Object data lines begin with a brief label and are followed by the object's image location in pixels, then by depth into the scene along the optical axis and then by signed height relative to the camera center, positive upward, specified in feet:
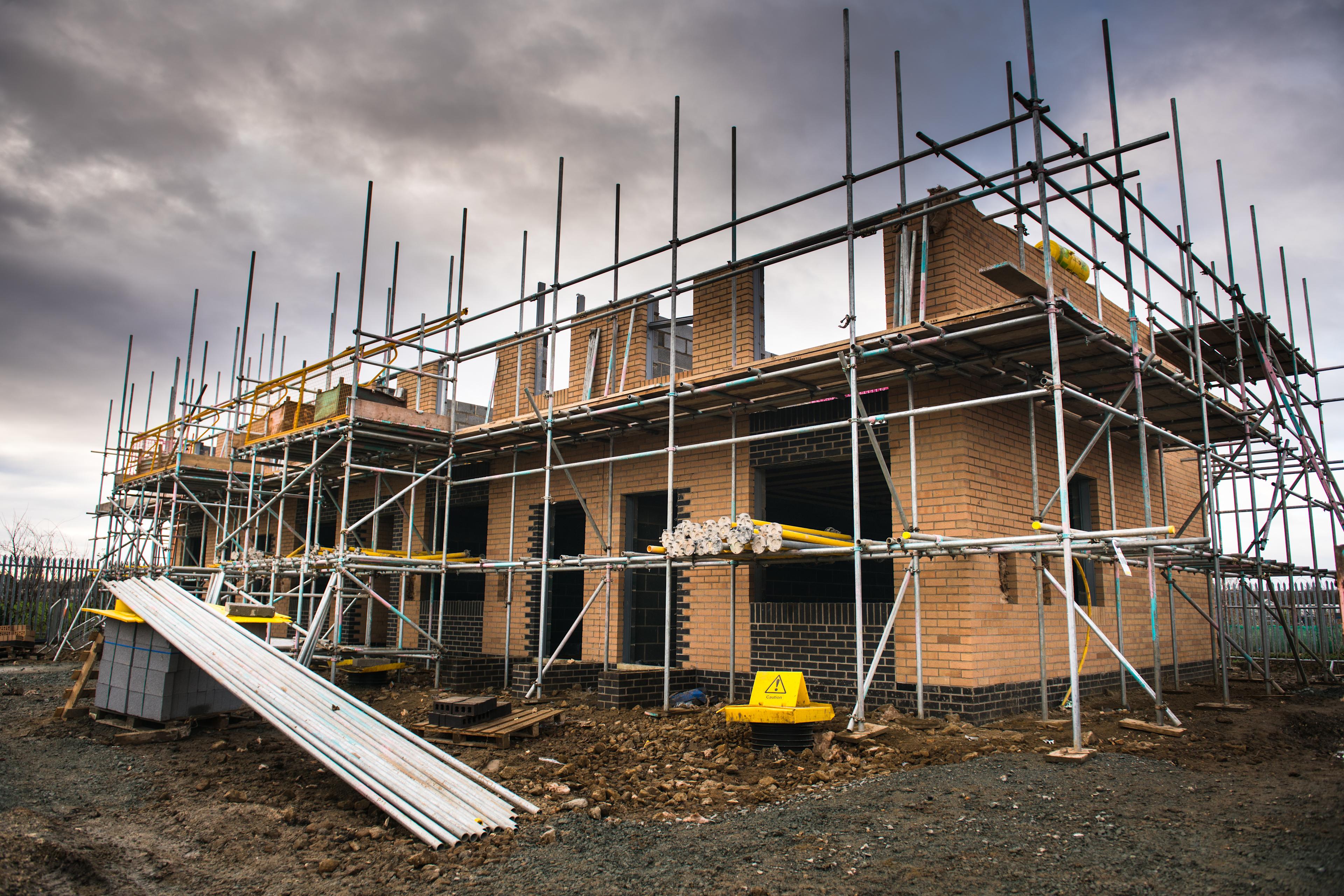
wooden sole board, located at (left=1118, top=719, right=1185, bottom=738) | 25.02 -3.47
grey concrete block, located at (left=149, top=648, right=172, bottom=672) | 28.17 -2.13
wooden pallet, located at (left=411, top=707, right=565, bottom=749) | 26.71 -4.12
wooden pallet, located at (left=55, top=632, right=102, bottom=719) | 31.37 -3.13
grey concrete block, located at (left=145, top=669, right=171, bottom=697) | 28.07 -2.86
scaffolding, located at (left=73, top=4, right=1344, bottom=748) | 26.53 +7.64
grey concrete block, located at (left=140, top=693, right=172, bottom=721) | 27.96 -3.67
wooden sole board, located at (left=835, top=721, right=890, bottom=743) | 24.26 -3.68
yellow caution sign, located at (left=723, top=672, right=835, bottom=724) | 23.68 -2.81
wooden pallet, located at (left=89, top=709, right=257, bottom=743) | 27.48 -4.32
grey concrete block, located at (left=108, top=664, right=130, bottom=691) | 29.22 -2.82
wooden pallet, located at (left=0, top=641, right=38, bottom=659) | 60.18 -4.04
